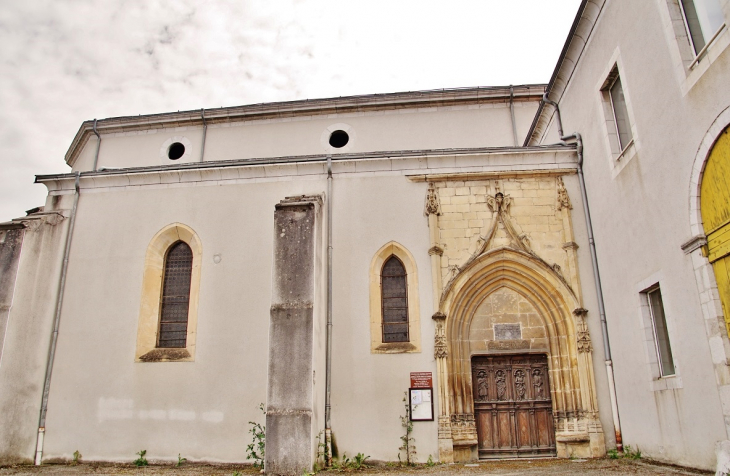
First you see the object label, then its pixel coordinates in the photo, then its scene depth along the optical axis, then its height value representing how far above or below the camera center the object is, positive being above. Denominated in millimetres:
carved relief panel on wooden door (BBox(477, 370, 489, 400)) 11023 +612
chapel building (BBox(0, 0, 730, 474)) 9492 +2320
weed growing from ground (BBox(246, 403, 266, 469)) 10406 -367
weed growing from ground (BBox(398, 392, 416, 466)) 10383 -326
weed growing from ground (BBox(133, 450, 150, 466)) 10844 -612
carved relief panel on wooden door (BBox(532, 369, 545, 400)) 10995 +647
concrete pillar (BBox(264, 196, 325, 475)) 9117 +1232
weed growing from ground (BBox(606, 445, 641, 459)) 9598 -589
